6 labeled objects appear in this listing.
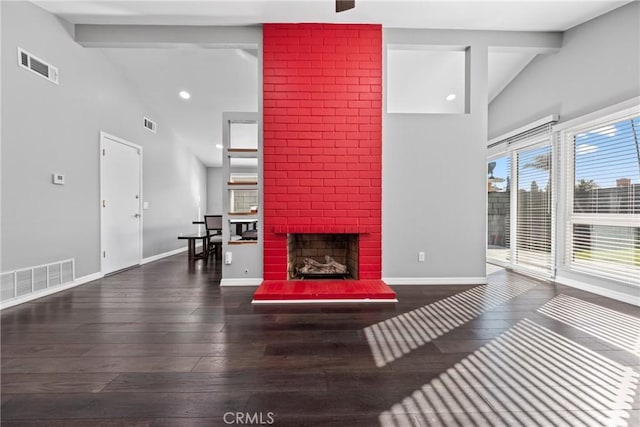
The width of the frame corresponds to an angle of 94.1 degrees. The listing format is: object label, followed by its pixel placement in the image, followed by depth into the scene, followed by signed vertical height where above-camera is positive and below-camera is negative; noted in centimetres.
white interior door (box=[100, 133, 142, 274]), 425 +10
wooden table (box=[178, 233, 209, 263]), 555 -73
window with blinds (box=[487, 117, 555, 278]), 406 +11
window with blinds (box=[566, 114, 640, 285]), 306 +13
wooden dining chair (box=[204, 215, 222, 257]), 583 -30
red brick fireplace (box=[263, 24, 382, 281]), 363 +95
